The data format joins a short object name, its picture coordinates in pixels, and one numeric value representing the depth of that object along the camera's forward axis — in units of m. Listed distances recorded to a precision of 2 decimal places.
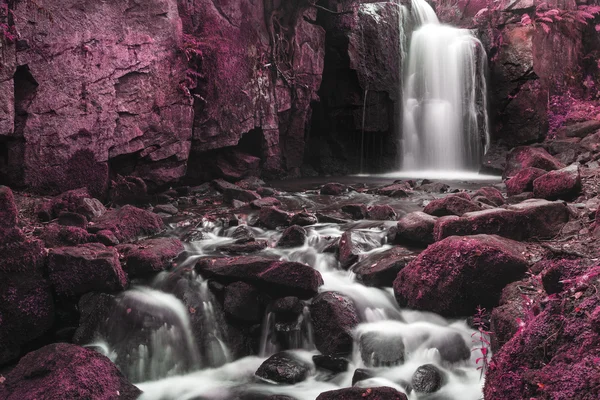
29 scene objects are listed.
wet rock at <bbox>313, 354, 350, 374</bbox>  4.71
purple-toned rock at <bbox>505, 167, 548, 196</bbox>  9.16
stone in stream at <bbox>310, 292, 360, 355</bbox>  4.90
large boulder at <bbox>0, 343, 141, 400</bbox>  3.92
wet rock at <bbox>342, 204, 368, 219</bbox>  9.08
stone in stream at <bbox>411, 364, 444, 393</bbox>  4.18
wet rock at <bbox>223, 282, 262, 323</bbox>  5.32
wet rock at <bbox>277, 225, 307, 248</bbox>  7.40
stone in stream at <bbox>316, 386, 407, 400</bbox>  3.60
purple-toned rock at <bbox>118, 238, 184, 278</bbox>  6.02
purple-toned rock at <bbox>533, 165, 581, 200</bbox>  7.40
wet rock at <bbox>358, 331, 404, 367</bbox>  4.64
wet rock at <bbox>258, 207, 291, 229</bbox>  8.53
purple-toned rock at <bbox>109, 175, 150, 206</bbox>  9.75
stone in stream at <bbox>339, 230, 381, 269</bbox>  6.54
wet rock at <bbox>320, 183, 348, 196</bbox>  12.31
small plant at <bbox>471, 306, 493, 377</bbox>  4.38
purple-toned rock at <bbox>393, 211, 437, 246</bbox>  6.64
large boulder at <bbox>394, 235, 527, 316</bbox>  4.79
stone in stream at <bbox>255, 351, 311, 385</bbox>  4.58
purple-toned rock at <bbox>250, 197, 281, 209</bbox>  10.15
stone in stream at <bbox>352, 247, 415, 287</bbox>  5.83
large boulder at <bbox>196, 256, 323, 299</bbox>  5.46
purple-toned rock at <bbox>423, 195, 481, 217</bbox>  7.53
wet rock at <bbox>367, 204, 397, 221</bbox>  8.89
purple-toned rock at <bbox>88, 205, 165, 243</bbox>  7.38
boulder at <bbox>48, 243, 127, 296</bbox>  5.35
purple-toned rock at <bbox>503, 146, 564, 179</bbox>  10.40
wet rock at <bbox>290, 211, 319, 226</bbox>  8.62
